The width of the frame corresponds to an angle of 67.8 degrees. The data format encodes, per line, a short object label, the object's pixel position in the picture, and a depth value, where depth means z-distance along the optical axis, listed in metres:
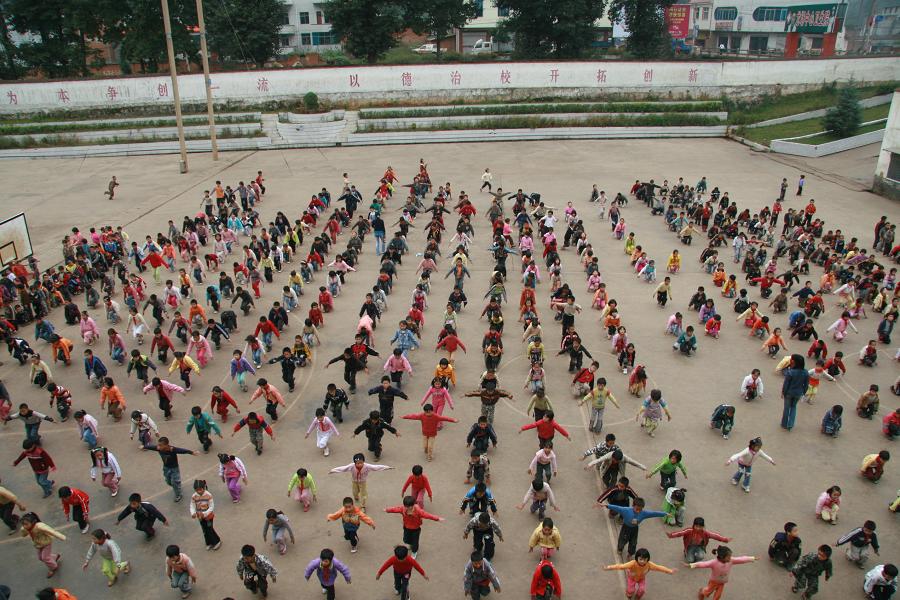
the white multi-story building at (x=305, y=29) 64.81
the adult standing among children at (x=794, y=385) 11.45
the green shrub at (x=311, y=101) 41.00
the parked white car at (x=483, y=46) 64.75
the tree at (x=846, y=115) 34.06
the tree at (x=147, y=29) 43.66
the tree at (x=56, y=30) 43.72
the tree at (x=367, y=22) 44.88
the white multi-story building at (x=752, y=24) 53.62
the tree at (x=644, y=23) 48.09
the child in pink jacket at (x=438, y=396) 11.25
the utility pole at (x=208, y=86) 30.81
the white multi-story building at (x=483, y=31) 66.06
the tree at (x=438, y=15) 47.53
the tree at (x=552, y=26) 45.38
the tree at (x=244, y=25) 45.53
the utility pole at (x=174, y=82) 28.86
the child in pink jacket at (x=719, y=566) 7.89
